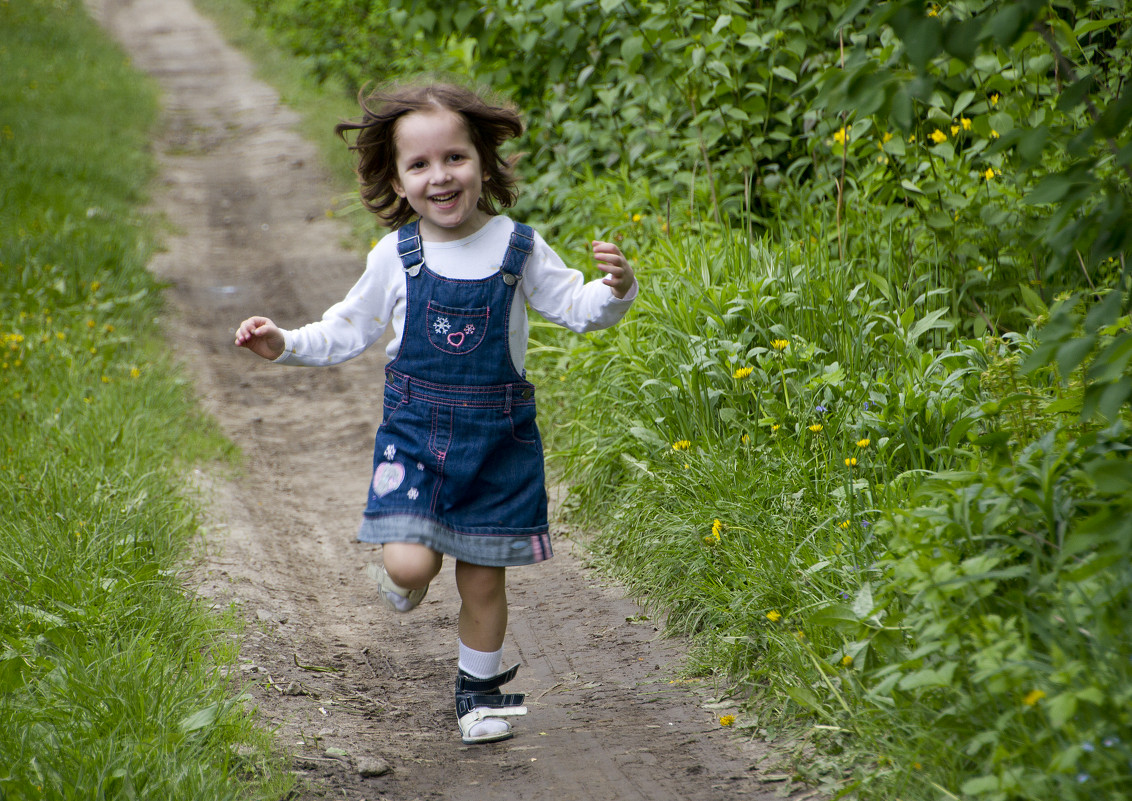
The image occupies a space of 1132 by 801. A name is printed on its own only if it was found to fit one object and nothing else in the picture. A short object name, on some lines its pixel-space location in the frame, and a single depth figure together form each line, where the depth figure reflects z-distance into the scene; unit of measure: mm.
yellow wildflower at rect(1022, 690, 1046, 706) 8333
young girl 8801
